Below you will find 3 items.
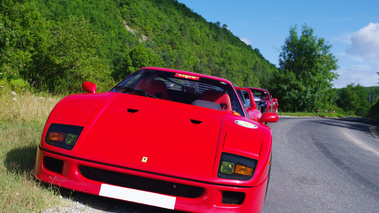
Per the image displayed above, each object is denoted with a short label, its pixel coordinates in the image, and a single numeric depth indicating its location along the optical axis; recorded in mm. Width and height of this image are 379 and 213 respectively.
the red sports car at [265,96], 16427
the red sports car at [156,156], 2252
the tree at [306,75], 47656
